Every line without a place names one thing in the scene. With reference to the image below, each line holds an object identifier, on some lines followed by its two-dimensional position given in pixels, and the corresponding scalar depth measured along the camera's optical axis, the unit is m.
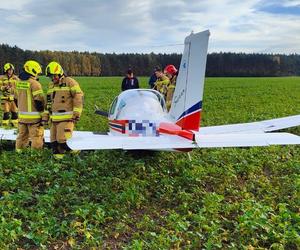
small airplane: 4.51
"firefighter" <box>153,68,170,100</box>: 10.45
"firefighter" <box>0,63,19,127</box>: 9.56
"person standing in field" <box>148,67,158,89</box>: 11.71
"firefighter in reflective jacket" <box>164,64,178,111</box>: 9.97
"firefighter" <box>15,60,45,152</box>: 6.70
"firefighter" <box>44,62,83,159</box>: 6.35
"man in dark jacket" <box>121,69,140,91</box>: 11.54
